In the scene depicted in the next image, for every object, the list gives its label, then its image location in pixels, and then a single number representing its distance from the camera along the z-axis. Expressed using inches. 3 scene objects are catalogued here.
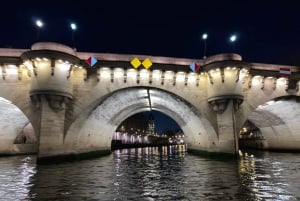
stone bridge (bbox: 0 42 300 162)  924.0
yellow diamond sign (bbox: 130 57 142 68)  1009.5
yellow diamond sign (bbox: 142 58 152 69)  1019.3
